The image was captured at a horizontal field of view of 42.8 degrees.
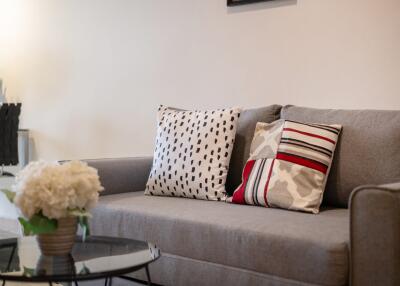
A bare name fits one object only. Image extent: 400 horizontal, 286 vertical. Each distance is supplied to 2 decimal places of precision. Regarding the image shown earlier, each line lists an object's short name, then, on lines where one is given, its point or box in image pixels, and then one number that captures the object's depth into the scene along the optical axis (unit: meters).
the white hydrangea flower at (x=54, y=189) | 1.45
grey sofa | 1.50
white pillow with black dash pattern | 2.44
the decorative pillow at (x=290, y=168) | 2.08
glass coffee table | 1.40
